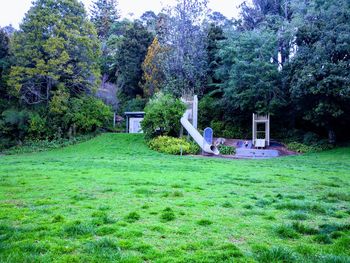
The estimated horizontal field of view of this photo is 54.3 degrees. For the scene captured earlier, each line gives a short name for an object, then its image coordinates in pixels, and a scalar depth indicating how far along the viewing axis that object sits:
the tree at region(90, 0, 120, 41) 54.41
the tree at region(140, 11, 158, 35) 42.12
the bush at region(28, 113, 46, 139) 24.98
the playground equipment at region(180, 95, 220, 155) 21.36
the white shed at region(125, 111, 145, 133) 31.38
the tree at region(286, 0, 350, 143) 20.05
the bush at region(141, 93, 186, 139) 23.52
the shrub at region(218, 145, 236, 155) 21.69
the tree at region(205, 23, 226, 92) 31.86
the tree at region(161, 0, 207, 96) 30.36
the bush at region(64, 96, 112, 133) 26.28
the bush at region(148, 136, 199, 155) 21.06
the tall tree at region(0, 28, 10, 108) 27.29
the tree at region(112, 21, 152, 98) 35.34
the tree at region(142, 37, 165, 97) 32.56
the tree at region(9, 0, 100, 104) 25.39
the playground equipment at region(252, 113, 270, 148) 23.48
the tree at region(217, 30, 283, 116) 24.47
